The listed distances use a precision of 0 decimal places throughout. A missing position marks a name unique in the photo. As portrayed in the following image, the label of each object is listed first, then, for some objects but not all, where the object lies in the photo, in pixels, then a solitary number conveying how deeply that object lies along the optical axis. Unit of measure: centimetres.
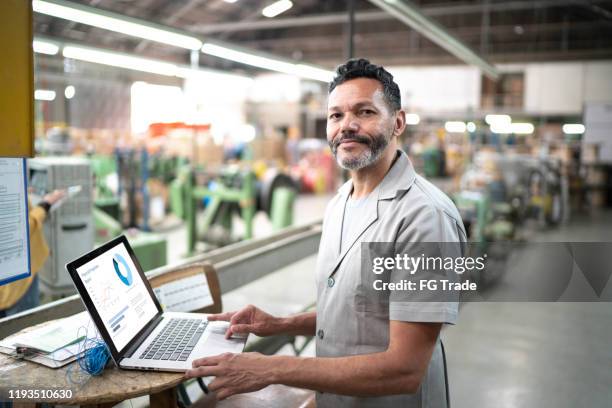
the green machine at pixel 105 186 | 645
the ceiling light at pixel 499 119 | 1530
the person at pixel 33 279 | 308
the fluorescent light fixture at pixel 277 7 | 405
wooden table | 137
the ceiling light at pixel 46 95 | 743
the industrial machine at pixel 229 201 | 741
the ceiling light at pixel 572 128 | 1540
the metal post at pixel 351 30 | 479
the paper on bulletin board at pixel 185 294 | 219
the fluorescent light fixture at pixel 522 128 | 1593
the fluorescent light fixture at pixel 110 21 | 290
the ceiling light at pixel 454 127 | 1741
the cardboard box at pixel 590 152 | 1252
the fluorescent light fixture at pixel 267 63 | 460
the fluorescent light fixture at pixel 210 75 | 694
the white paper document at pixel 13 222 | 178
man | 137
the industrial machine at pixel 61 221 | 383
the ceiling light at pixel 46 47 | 478
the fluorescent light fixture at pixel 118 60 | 505
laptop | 147
